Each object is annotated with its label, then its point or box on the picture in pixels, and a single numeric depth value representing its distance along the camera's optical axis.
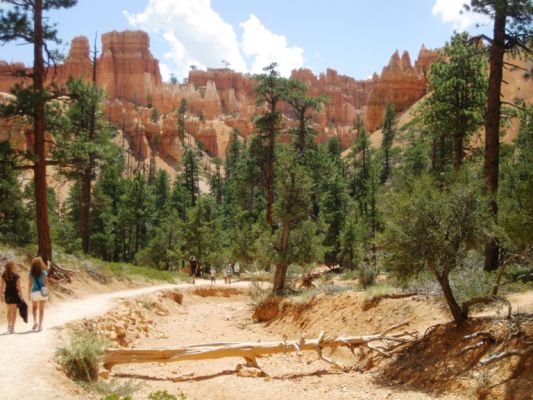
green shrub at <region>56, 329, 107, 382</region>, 8.09
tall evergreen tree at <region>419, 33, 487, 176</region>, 19.02
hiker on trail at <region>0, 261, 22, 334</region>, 10.11
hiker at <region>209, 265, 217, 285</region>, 29.93
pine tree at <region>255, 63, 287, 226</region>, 30.25
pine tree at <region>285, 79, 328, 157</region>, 31.09
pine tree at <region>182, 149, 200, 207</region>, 60.54
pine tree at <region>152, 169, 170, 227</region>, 55.22
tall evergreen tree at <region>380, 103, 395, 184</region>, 67.69
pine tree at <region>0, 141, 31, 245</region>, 23.32
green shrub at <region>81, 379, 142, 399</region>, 7.71
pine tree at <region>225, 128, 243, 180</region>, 73.19
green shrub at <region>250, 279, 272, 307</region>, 19.95
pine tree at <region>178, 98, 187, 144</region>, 114.75
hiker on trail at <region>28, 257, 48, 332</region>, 10.33
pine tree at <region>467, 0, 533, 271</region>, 12.53
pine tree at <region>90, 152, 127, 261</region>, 37.47
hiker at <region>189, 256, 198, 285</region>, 30.70
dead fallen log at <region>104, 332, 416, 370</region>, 10.01
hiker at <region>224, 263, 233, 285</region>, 30.58
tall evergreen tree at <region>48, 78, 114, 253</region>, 17.08
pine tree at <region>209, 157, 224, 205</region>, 77.75
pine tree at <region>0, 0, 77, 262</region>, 15.83
